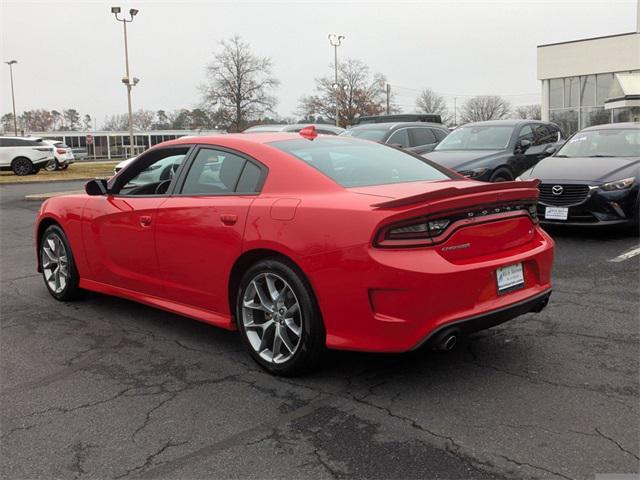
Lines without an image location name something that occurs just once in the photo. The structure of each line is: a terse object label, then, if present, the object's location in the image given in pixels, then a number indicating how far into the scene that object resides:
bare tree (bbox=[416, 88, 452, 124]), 88.94
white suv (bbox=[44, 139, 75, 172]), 28.37
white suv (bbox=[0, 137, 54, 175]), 26.06
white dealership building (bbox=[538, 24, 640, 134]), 39.28
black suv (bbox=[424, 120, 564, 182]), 9.88
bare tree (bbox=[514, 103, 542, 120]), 81.75
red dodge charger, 3.32
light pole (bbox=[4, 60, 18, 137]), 65.75
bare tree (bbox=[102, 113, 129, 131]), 101.51
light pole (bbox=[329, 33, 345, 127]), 45.54
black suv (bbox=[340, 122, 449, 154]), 12.92
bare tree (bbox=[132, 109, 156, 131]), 96.81
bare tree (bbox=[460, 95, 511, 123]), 89.00
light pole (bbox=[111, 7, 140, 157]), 33.84
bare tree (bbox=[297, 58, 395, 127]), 69.12
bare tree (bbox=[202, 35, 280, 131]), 57.66
